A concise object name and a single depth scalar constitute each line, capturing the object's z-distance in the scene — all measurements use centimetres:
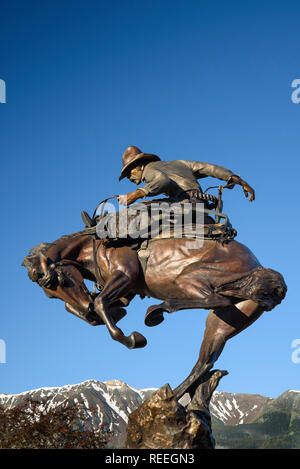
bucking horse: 608
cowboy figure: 685
